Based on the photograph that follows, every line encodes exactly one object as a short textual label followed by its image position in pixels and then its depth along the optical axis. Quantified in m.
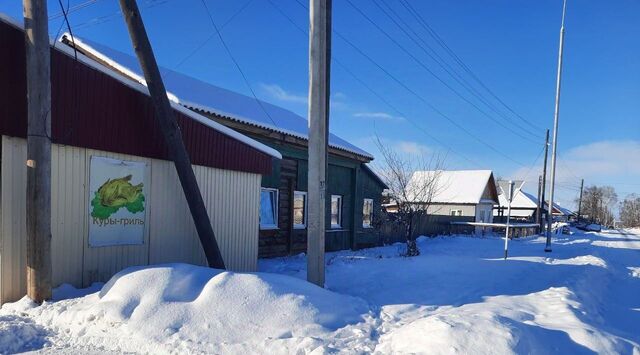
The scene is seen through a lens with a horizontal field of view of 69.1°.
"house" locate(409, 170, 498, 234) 36.78
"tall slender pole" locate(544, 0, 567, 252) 22.22
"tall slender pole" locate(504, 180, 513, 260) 14.66
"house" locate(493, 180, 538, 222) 58.40
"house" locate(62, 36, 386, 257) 12.49
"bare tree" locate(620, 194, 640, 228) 115.81
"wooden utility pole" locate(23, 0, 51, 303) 6.24
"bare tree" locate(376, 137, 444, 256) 15.55
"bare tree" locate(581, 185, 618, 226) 104.19
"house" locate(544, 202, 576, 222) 76.88
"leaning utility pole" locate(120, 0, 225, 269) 7.88
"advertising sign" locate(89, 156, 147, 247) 7.57
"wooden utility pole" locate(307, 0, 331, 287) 7.48
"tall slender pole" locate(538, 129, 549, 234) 35.53
